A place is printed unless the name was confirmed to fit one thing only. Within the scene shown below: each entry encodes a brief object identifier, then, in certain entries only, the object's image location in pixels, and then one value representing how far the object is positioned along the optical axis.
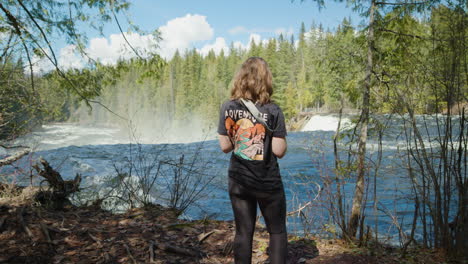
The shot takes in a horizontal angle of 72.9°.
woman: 2.29
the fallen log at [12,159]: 4.81
